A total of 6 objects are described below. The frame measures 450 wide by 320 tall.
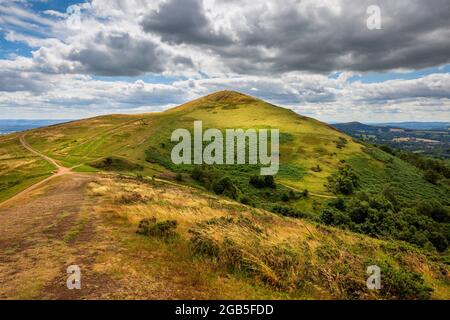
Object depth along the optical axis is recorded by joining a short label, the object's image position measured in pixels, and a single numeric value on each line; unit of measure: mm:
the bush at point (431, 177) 101375
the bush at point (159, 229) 13539
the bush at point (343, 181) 77125
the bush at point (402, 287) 9906
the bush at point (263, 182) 76288
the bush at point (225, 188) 56788
